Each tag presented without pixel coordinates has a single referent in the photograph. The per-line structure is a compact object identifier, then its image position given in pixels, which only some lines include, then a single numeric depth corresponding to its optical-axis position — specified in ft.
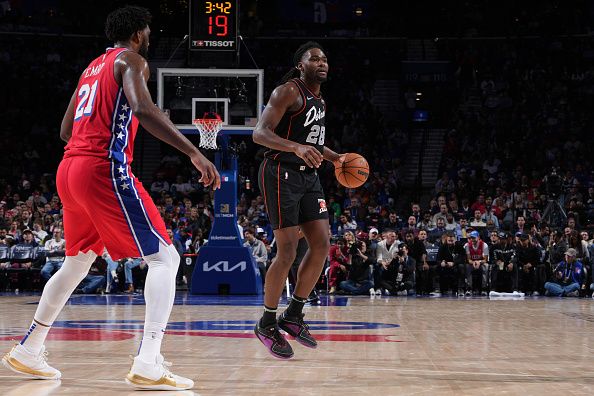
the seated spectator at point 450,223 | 54.44
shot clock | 41.93
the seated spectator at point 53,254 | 48.55
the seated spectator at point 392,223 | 56.90
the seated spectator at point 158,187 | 67.15
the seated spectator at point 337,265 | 48.93
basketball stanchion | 44.83
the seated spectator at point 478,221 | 55.06
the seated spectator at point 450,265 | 49.83
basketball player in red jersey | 12.65
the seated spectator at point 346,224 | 54.78
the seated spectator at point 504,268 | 49.65
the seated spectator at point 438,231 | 53.67
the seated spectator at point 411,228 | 52.60
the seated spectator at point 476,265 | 49.80
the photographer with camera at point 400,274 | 49.44
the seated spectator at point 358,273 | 48.26
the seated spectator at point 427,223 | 55.01
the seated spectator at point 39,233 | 52.16
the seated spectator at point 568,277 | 48.32
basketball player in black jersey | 17.58
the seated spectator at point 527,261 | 49.75
